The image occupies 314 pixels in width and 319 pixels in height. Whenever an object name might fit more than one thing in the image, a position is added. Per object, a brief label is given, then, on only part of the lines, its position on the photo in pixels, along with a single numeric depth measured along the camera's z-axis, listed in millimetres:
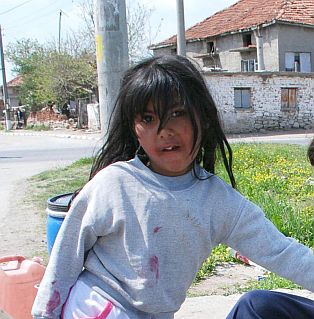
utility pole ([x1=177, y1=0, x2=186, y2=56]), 15453
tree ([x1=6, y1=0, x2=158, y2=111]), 31000
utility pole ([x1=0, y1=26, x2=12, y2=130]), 35312
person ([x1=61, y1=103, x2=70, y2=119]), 33994
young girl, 1612
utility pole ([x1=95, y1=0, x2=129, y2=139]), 3854
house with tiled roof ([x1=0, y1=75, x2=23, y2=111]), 54116
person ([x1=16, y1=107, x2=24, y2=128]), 37125
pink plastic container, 2430
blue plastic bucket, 2721
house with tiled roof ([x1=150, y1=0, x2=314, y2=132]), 23203
